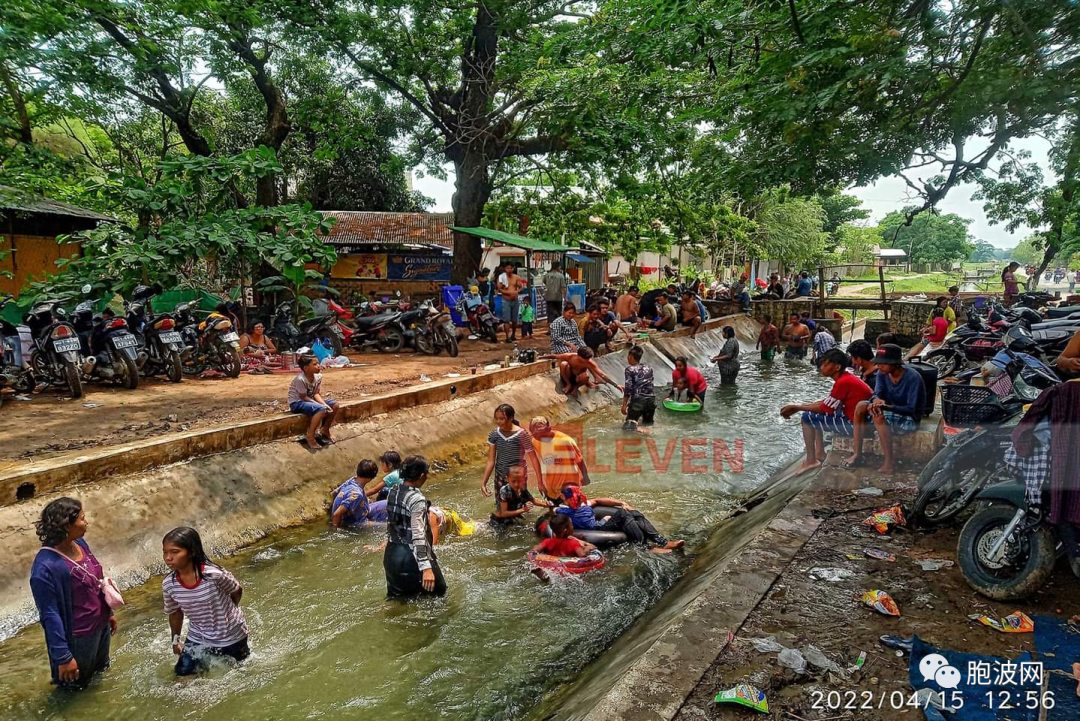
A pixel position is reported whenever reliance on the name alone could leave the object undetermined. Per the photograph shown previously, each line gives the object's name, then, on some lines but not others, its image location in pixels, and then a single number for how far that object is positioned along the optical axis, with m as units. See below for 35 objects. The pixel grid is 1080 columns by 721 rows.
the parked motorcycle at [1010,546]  3.85
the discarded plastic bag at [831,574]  4.59
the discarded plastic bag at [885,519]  5.38
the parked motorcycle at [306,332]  12.72
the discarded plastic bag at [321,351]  12.41
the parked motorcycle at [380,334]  13.88
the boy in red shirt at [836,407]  7.30
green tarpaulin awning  16.14
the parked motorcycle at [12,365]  8.52
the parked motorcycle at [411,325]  13.83
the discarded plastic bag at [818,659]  3.54
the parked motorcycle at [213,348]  10.70
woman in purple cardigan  3.75
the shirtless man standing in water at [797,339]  19.52
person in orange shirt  6.81
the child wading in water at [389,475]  6.79
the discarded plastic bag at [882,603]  4.07
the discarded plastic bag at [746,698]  3.20
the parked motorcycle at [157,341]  10.05
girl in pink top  12.69
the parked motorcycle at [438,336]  13.45
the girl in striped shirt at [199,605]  3.90
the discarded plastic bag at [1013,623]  3.74
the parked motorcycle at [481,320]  16.05
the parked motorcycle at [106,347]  9.26
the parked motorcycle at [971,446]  4.57
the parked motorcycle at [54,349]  8.54
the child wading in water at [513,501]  7.02
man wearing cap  6.78
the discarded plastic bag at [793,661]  3.53
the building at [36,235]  14.95
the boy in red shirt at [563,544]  6.16
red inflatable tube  6.09
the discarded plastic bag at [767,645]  3.71
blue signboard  22.14
